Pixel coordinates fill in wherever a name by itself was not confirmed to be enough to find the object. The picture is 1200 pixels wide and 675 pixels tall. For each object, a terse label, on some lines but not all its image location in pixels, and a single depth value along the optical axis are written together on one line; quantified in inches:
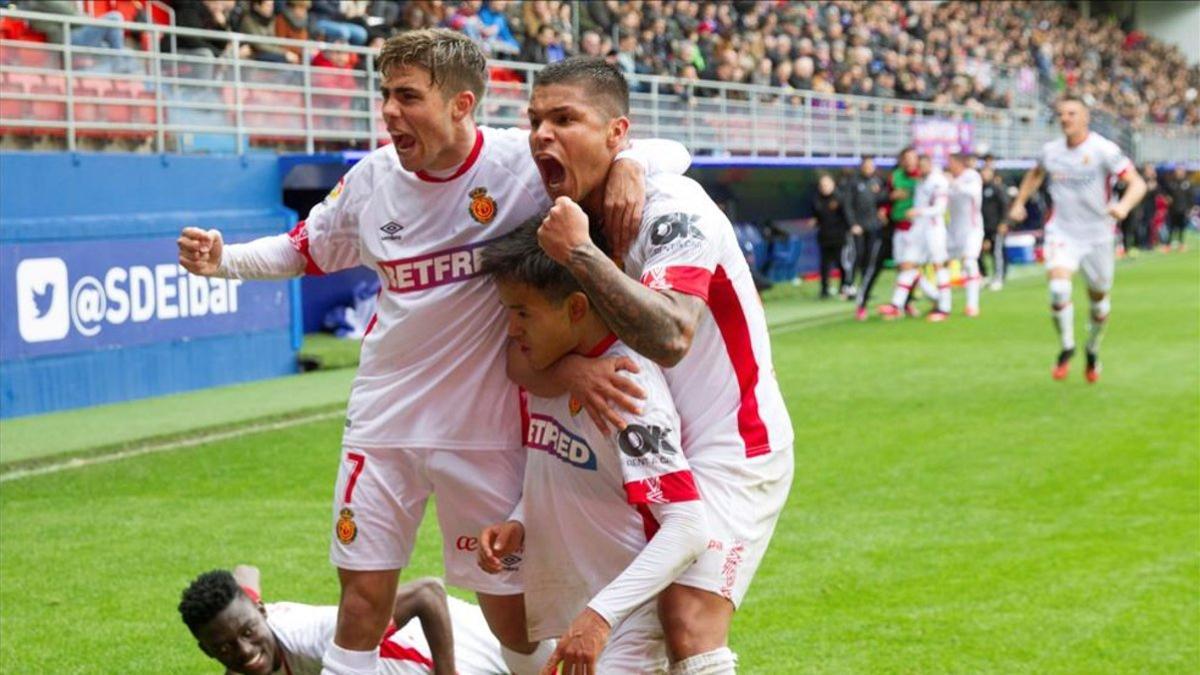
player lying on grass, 220.7
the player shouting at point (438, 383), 197.0
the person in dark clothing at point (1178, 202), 1673.2
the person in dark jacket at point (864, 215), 964.6
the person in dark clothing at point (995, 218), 1124.5
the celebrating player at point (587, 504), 155.3
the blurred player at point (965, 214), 909.2
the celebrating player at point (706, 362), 162.1
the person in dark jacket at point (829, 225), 995.3
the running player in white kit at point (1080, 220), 577.6
